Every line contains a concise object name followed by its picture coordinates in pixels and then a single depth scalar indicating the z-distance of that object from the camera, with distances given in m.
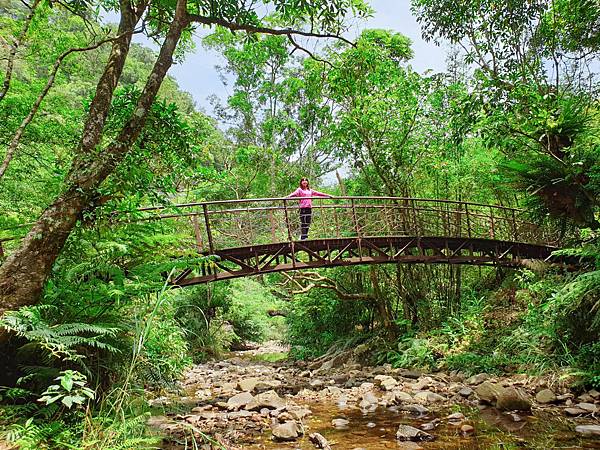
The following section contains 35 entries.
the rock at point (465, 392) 6.27
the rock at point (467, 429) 4.54
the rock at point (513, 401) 5.13
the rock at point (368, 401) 6.23
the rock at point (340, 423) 5.19
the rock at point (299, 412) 5.66
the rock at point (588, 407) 4.72
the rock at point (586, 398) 5.04
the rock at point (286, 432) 4.57
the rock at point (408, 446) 4.15
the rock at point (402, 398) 6.29
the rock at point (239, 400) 6.23
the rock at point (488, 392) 5.55
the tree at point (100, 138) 2.99
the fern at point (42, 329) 2.51
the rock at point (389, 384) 7.50
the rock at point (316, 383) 8.44
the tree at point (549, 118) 5.42
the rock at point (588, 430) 4.07
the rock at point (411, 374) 8.44
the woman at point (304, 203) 8.63
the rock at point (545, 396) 5.34
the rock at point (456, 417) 5.03
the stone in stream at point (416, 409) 5.59
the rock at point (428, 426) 4.78
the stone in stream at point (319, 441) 4.24
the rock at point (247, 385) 8.02
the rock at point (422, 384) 7.24
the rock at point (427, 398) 6.22
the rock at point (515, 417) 4.79
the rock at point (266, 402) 6.09
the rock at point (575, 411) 4.74
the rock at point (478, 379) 7.05
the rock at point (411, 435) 4.41
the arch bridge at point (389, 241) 7.33
